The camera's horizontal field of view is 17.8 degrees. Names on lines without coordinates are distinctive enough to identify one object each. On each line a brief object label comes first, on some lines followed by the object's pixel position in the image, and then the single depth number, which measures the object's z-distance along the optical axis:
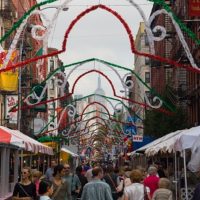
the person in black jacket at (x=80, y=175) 20.03
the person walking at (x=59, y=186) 13.53
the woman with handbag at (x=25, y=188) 12.38
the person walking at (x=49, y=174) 22.19
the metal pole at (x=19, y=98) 35.29
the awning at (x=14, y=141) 16.02
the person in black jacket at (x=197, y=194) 10.66
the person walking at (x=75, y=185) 17.23
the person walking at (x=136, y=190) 11.76
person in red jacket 15.65
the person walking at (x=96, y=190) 11.58
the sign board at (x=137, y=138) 44.34
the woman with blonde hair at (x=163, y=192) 12.30
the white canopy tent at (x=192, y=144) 14.29
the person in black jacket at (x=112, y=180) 18.08
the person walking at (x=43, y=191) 10.19
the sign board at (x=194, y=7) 19.02
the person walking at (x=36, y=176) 16.16
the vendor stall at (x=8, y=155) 16.45
